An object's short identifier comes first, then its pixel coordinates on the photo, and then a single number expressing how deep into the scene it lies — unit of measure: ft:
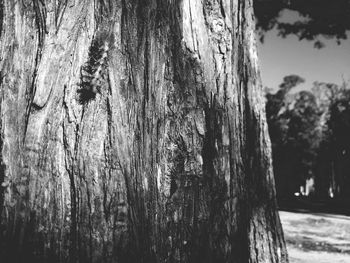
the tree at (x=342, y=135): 84.84
